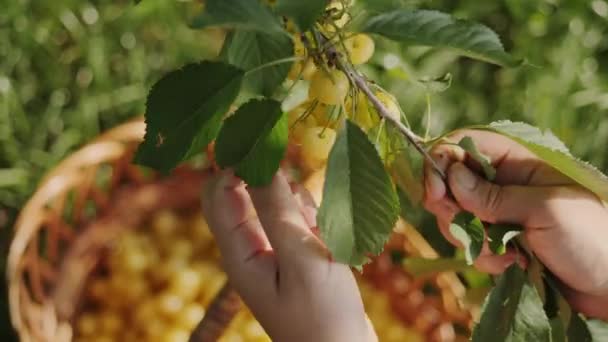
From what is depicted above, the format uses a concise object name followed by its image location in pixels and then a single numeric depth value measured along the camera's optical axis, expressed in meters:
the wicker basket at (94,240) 0.90
